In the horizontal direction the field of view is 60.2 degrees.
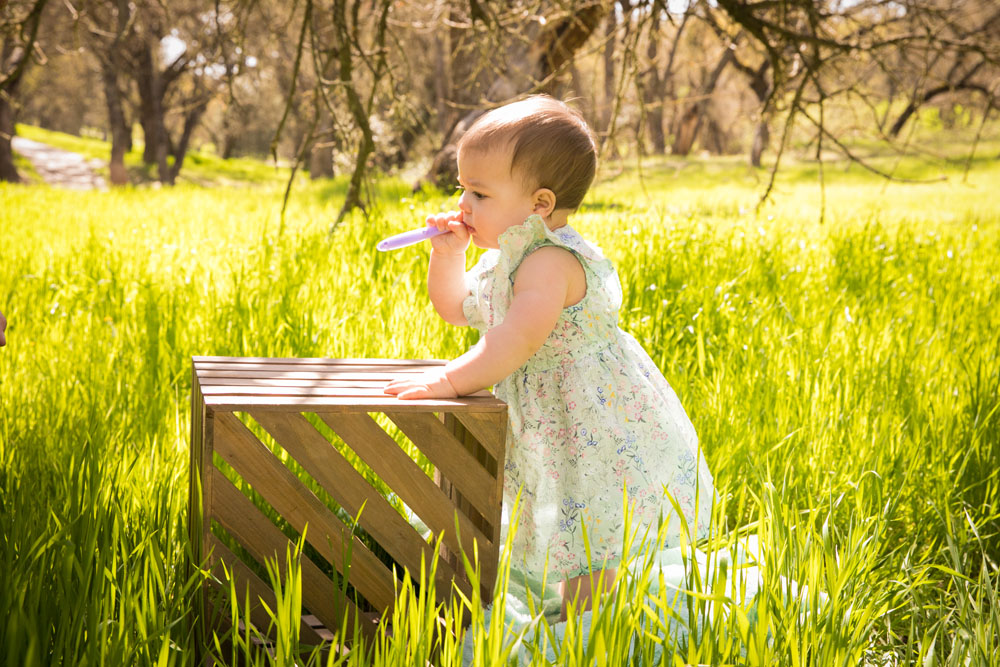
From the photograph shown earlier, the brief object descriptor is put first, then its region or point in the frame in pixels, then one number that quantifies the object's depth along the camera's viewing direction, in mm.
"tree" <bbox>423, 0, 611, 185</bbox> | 7598
